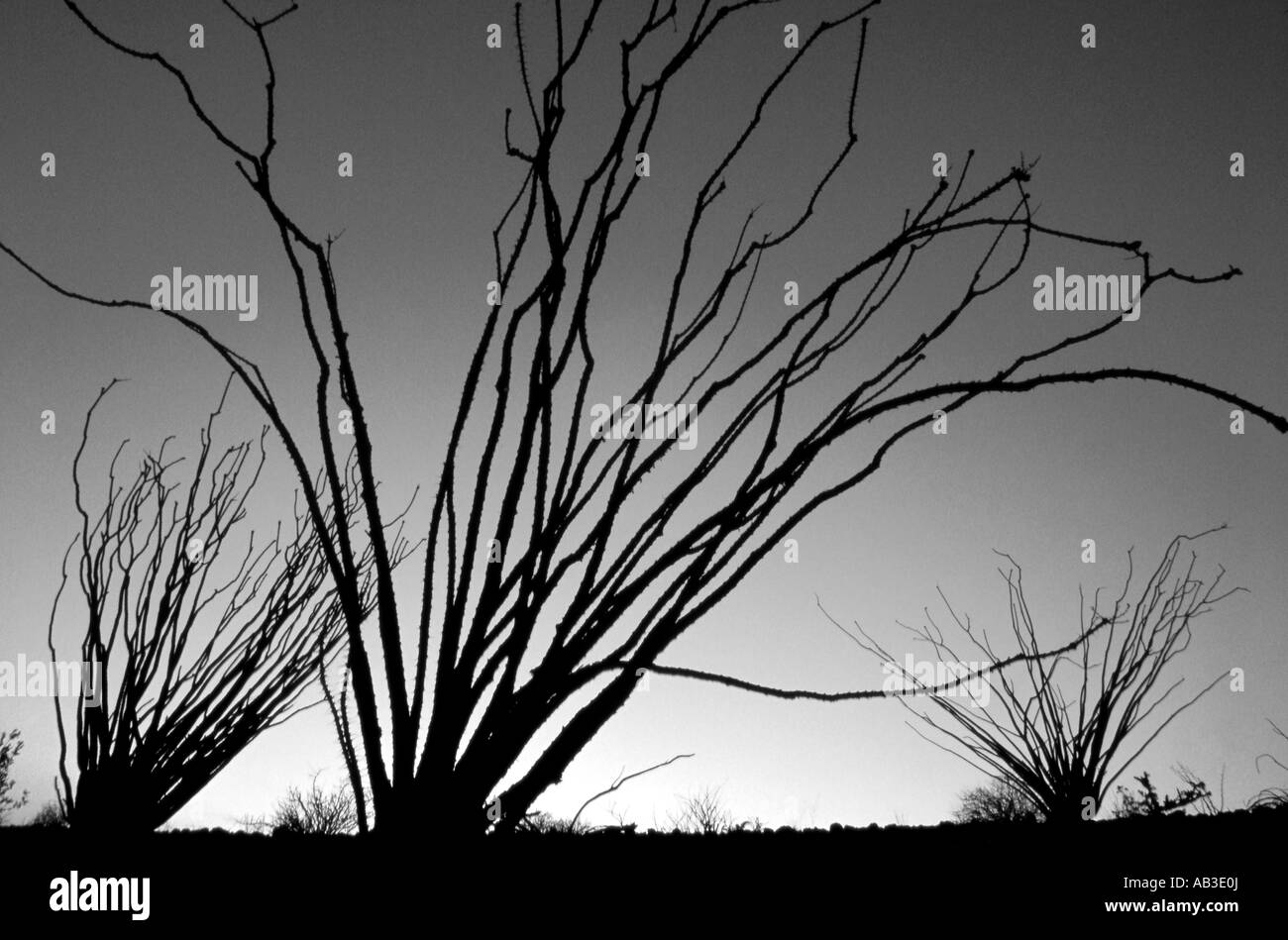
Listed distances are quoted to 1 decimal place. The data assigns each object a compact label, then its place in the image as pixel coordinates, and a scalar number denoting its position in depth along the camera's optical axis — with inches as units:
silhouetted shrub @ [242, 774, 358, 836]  537.0
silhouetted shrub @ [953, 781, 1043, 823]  152.1
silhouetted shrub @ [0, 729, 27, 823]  524.4
